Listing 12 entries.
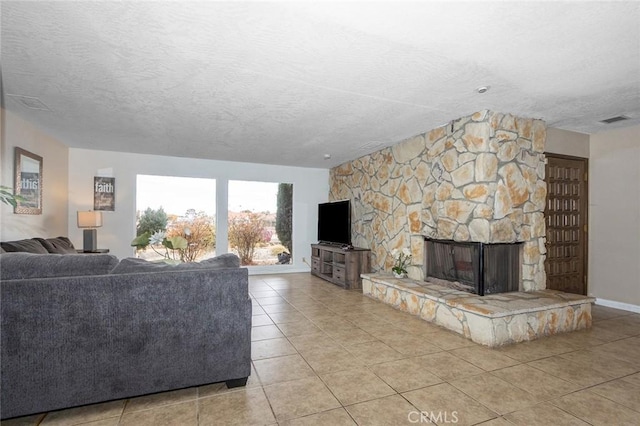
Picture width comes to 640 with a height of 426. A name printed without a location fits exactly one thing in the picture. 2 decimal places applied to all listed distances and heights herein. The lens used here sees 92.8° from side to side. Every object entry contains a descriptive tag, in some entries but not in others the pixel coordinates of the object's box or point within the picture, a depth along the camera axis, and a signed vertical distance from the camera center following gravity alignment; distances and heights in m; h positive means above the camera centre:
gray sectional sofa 1.75 -0.74
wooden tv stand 5.46 -0.98
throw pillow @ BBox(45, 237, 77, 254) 3.93 -0.48
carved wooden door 4.30 -0.12
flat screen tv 5.90 -0.21
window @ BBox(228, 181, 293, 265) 6.74 -0.21
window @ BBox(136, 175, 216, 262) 6.07 +0.02
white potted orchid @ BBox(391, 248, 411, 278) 4.61 -0.77
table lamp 4.95 -0.26
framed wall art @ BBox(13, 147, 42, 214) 3.71 +0.38
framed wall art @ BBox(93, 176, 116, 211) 5.68 +0.32
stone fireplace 3.18 -0.28
